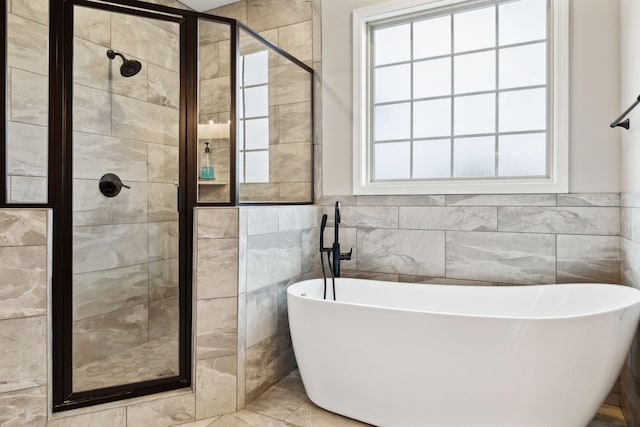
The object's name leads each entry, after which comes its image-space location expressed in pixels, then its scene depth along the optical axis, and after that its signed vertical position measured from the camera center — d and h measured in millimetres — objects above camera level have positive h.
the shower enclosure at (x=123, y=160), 1649 +260
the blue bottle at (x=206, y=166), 1897 +236
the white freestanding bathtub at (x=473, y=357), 1422 -607
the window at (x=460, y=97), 2213 +760
